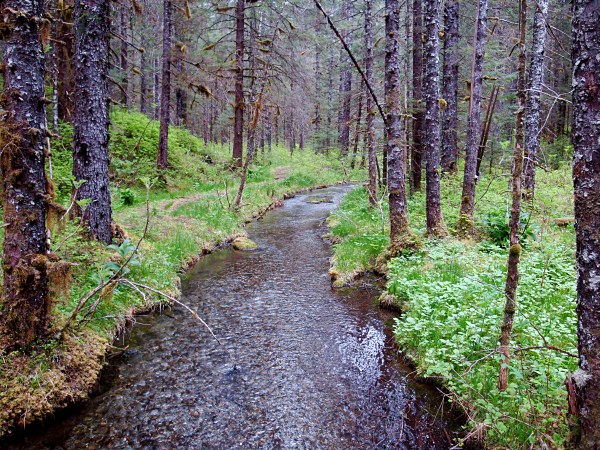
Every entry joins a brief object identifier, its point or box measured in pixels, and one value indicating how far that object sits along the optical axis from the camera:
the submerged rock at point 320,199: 20.53
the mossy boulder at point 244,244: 11.64
